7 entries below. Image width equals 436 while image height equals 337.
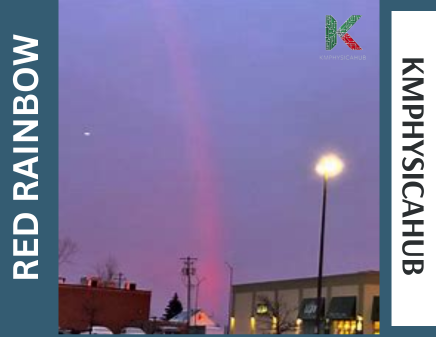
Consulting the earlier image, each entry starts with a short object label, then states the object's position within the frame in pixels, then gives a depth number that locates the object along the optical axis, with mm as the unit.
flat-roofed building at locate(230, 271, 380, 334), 57156
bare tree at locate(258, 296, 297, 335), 64125
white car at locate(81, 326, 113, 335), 57344
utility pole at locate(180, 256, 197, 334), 77562
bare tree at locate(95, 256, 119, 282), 83456
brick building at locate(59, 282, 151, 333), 67875
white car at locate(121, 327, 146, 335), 57397
